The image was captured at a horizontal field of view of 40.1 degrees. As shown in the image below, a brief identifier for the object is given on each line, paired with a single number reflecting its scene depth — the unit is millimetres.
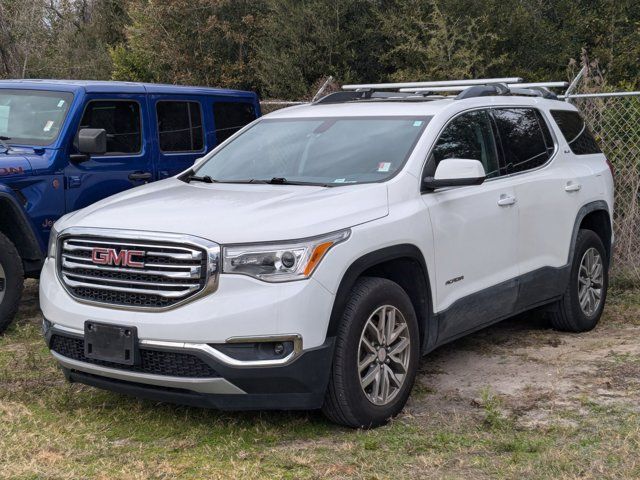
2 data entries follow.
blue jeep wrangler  6633
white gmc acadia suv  4215
